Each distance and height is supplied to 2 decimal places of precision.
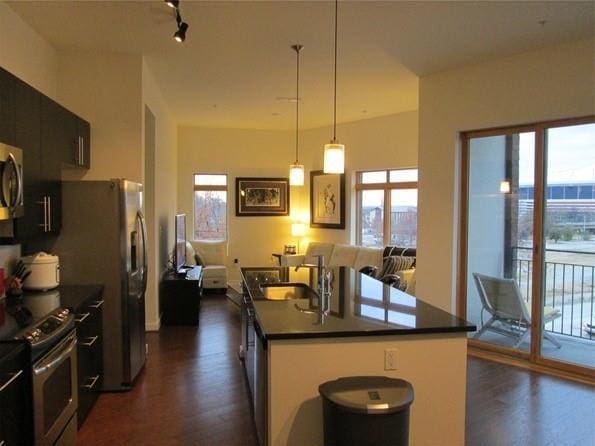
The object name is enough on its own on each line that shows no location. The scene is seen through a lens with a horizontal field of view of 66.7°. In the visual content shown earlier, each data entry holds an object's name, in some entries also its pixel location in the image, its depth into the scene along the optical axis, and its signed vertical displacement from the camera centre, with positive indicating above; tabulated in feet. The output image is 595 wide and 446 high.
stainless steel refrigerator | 11.56 -0.91
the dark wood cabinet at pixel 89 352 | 9.93 -3.33
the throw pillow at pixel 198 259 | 25.73 -2.68
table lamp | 28.12 -0.99
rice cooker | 10.44 -1.40
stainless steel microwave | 8.34 +0.53
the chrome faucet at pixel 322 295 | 8.34 -1.74
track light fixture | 10.56 +4.43
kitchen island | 7.17 -2.43
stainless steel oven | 7.47 -3.34
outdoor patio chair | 14.47 -3.08
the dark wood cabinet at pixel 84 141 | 13.19 +2.12
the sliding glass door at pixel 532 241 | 13.34 -0.83
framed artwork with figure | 26.03 +0.79
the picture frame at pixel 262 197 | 28.17 +1.01
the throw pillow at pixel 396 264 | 19.88 -2.20
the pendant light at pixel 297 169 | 13.74 +1.50
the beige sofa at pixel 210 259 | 25.39 -2.73
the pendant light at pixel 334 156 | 10.19 +1.30
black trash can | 6.36 -2.85
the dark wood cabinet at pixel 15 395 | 6.53 -2.83
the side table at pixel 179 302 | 18.61 -3.72
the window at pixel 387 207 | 23.31 +0.38
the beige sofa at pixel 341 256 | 22.50 -2.29
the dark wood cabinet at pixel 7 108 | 8.55 +1.96
